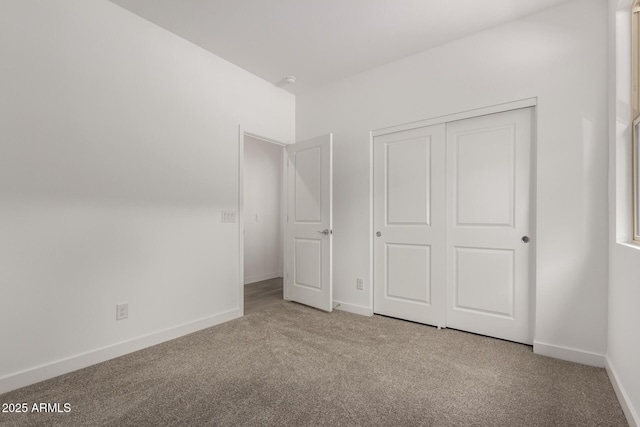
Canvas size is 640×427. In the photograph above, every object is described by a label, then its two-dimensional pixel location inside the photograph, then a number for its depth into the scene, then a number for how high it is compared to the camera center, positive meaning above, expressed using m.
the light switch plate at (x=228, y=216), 3.15 -0.06
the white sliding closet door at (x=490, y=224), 2.52 -0.14
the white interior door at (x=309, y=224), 3.40 -0.17
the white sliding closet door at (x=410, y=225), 2.93 -0.16
